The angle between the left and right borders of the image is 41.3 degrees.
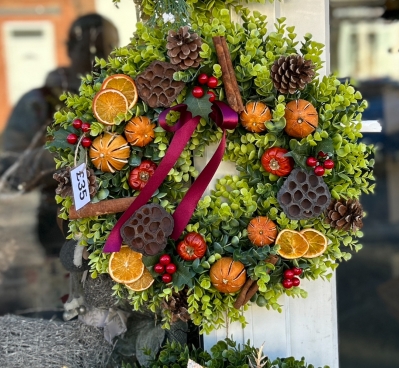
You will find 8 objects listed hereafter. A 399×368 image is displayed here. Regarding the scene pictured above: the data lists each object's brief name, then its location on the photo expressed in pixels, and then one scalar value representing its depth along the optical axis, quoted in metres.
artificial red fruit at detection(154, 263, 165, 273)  1.03
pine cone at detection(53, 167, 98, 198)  1.05
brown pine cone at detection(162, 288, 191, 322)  1.07
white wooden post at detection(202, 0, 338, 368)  1.17
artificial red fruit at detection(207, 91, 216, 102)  1.01
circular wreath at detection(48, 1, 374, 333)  1.02
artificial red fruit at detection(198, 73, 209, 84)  1.01
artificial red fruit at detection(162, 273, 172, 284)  1.04
